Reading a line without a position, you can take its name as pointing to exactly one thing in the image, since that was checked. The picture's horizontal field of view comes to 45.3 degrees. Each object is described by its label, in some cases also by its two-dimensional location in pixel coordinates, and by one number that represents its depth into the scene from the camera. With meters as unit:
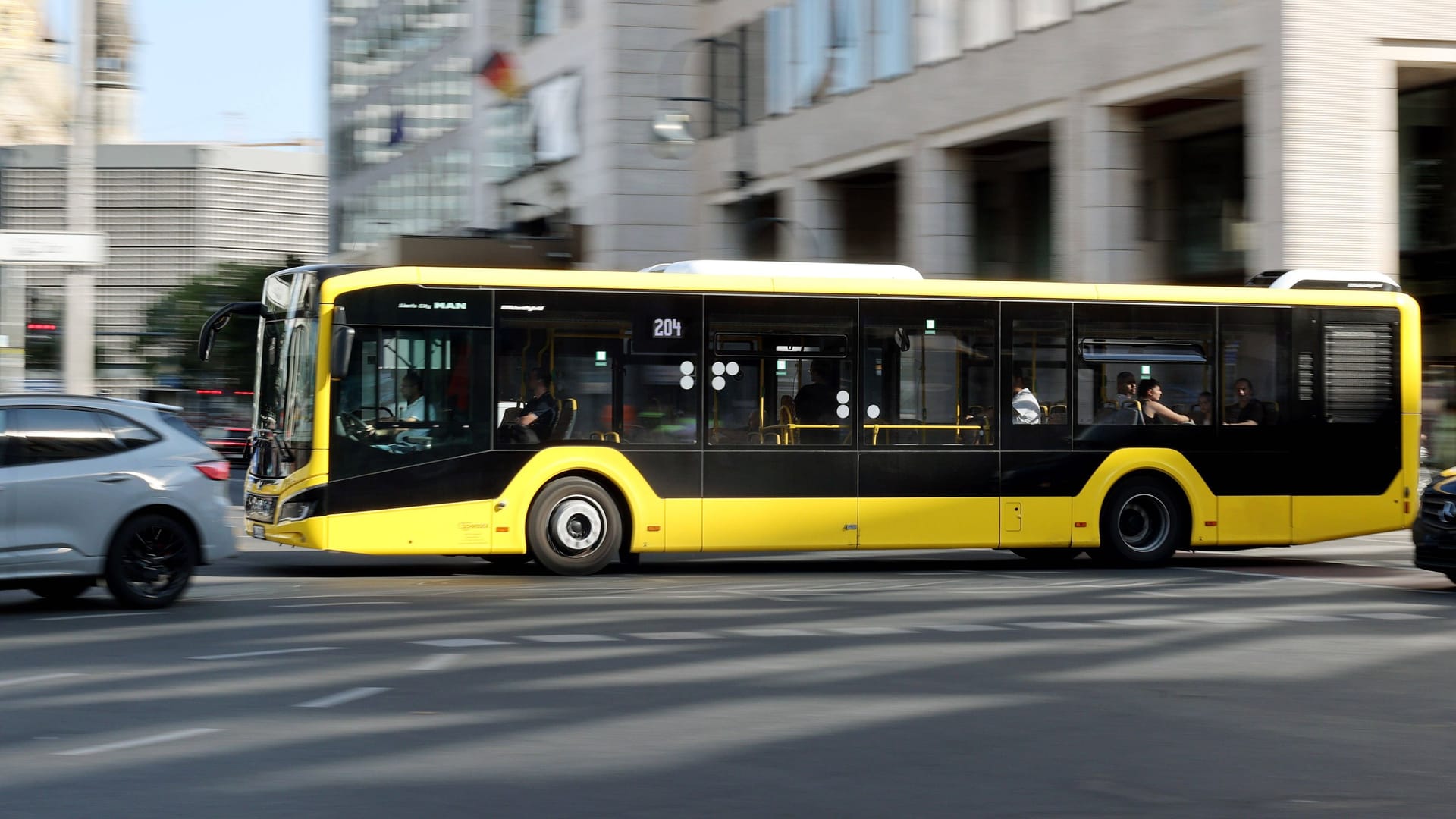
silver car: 11.56
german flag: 47.38
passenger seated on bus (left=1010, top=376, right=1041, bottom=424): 16.53
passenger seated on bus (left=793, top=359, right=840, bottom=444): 15.95
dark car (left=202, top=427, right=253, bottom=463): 50.06
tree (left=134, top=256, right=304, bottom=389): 84.75
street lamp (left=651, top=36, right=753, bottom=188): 24.92
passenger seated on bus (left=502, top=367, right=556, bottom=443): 15.28
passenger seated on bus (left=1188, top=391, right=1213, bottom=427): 17.03
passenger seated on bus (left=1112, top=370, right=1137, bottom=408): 16.80
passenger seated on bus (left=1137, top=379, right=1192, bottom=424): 16.84
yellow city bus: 14.95
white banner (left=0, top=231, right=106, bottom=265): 16.50
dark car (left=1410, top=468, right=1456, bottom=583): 14.29
